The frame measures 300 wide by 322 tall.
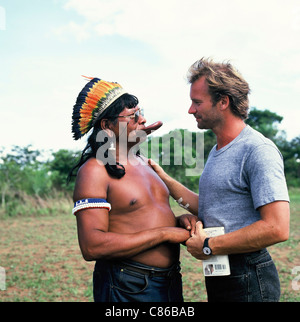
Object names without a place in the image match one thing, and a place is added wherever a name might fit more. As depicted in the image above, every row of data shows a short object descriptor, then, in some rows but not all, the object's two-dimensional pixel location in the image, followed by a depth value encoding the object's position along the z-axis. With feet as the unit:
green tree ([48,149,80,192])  66.68
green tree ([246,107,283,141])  107.49
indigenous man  7.28
